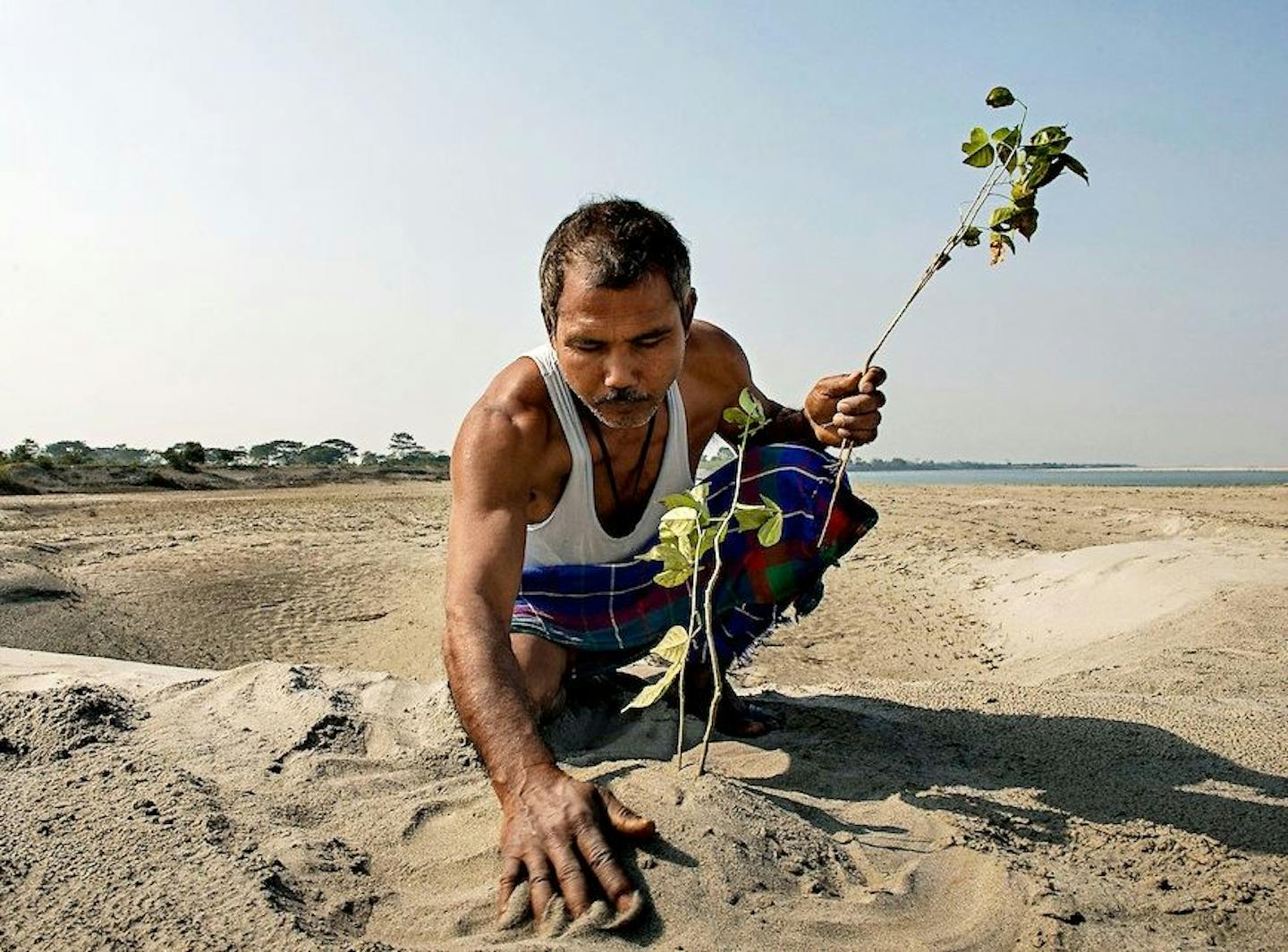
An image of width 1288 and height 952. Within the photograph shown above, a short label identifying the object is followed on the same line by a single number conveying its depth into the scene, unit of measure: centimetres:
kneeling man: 166
